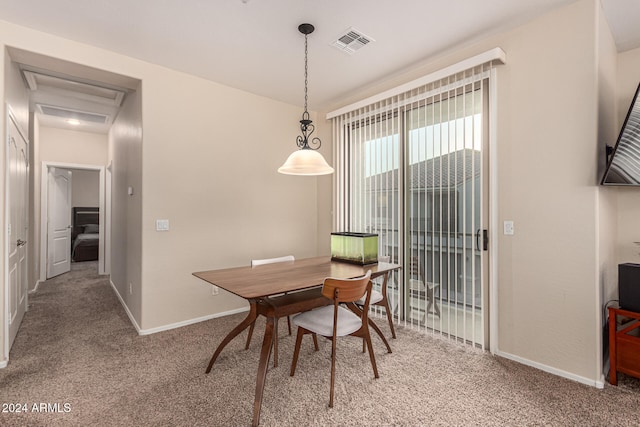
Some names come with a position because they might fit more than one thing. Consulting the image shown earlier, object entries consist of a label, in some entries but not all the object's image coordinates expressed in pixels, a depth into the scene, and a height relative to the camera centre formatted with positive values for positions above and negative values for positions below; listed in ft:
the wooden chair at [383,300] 9.37 -2.67
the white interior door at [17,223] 8.71 -0.27
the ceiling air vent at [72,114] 14.01 +4.95
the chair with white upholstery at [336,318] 6.42 -2.50
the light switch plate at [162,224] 10.41 -0.34
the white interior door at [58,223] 18.25 -0.52
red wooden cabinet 6.70 -3.06
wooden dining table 6.14 -1.53
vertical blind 8.86 +0.71
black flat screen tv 6.62 +1.31
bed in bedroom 23.26 -1.59
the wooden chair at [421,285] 9.90 -2.44
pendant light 7.96 +1.40
